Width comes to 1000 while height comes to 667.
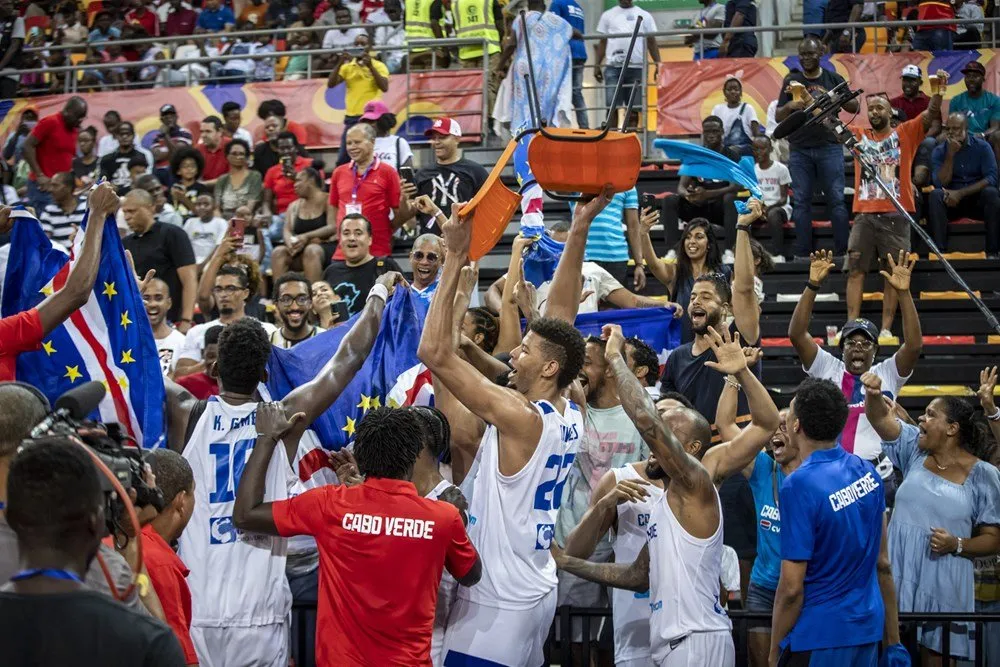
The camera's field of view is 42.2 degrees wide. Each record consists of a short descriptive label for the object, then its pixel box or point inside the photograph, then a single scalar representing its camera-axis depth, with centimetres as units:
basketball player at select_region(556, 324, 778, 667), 525
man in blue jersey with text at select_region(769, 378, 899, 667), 545
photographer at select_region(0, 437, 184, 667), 293
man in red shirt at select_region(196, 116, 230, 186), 1482
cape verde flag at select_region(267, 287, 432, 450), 638
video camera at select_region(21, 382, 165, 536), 343
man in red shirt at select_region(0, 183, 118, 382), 537
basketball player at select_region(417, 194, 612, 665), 526
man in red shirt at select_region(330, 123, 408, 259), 1120
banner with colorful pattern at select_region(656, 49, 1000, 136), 1411
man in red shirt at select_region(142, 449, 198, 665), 418
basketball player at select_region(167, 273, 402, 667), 538
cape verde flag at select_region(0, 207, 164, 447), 604
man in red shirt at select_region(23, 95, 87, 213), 1488
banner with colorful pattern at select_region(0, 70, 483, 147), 1440
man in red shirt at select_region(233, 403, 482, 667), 477
